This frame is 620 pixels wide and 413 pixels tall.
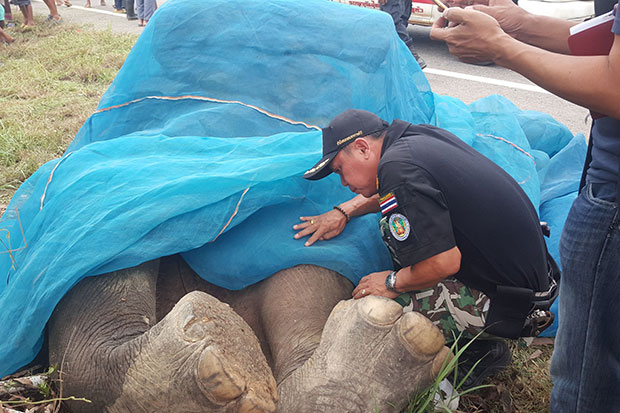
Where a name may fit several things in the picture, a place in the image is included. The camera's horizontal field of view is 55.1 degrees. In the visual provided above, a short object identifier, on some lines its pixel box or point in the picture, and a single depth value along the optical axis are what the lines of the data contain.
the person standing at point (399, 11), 6.60
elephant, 1.64
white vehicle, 6.49
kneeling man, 1.93
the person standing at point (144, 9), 9.49
